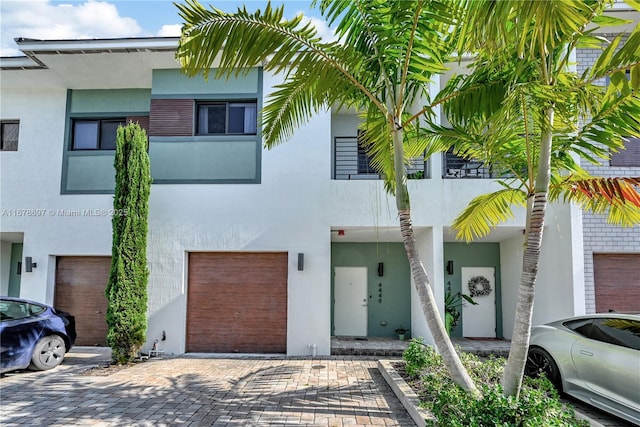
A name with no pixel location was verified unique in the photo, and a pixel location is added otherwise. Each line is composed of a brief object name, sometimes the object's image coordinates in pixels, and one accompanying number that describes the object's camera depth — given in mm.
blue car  7332
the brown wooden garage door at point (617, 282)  9211
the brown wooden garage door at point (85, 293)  10211
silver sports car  4973
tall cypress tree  8469
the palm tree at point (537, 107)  3293
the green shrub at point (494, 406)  3795
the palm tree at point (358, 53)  4227
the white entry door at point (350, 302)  11578
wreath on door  11594
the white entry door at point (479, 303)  11508
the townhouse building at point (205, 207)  9414
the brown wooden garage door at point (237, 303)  9695
